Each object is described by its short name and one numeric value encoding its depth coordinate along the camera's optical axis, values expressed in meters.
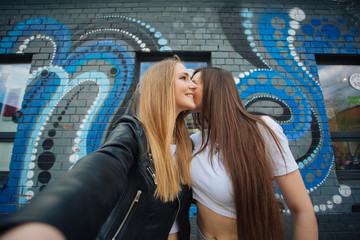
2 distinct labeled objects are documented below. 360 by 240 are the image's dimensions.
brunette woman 1.08
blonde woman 0.38
